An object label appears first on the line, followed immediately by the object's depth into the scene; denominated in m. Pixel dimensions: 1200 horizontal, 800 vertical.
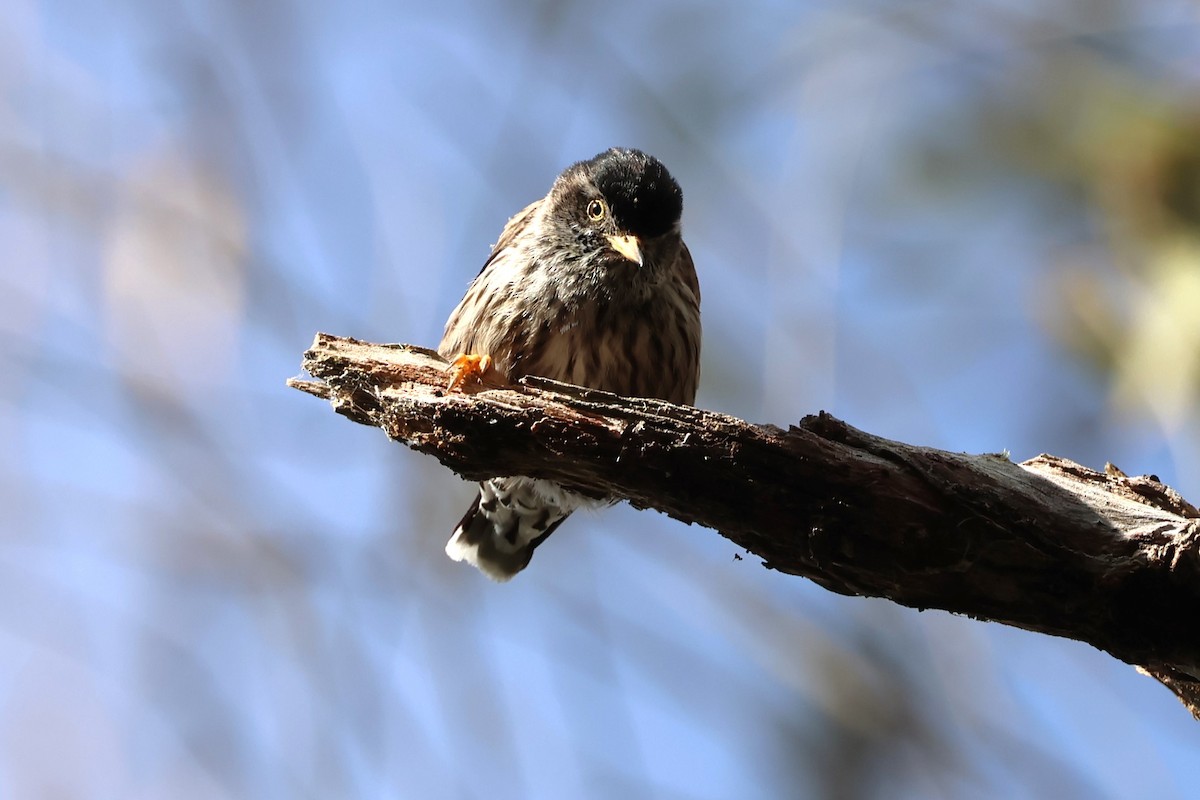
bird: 9.87
